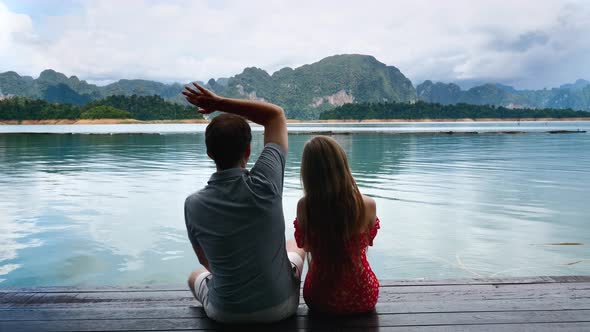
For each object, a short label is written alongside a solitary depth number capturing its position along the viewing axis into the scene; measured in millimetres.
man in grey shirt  2033
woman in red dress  2213
